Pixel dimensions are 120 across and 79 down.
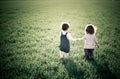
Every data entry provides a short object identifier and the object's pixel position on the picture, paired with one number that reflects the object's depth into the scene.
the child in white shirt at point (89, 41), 6.09
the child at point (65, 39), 5.97
